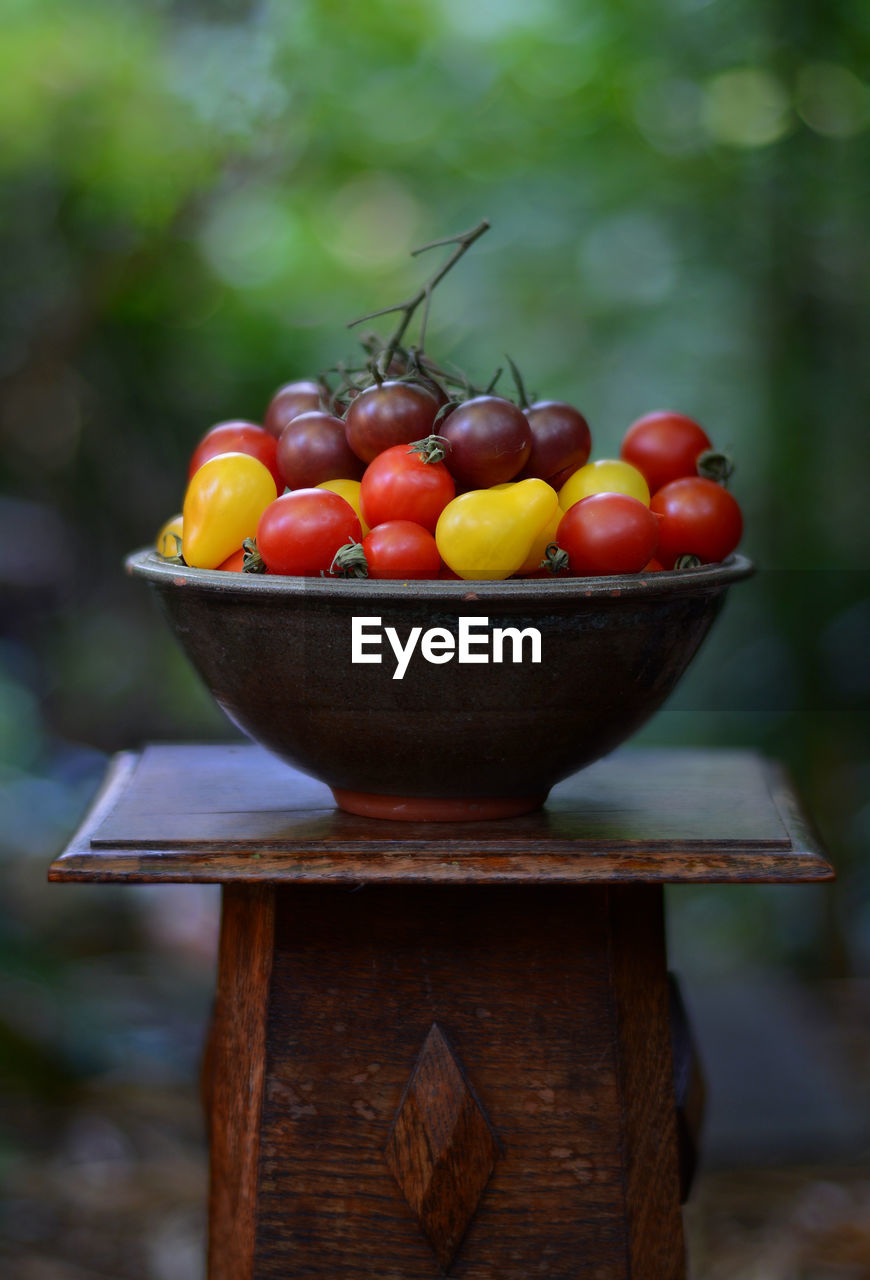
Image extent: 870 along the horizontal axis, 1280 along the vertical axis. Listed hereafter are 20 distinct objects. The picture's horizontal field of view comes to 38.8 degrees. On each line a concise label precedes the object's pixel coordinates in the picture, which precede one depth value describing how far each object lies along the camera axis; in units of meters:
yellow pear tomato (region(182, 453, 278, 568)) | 0.93
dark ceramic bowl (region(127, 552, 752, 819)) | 0.83
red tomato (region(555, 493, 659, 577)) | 0.88
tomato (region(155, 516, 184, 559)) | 1.05
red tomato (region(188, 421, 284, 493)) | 1.03
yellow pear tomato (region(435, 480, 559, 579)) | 0.85
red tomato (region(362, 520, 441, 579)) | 0.87
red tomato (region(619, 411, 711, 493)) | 1.08
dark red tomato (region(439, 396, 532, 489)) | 0.90
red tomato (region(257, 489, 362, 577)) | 0.87
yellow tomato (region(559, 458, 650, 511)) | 0.96
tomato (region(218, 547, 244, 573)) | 0.96
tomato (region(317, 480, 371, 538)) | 0.96
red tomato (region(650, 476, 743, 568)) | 0.98
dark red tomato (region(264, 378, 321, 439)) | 1.05
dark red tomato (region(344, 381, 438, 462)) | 0.92
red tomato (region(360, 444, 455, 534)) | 0.89
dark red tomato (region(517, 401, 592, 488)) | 0.98
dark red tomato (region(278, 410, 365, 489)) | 0.96
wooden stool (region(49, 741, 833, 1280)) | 0.93
